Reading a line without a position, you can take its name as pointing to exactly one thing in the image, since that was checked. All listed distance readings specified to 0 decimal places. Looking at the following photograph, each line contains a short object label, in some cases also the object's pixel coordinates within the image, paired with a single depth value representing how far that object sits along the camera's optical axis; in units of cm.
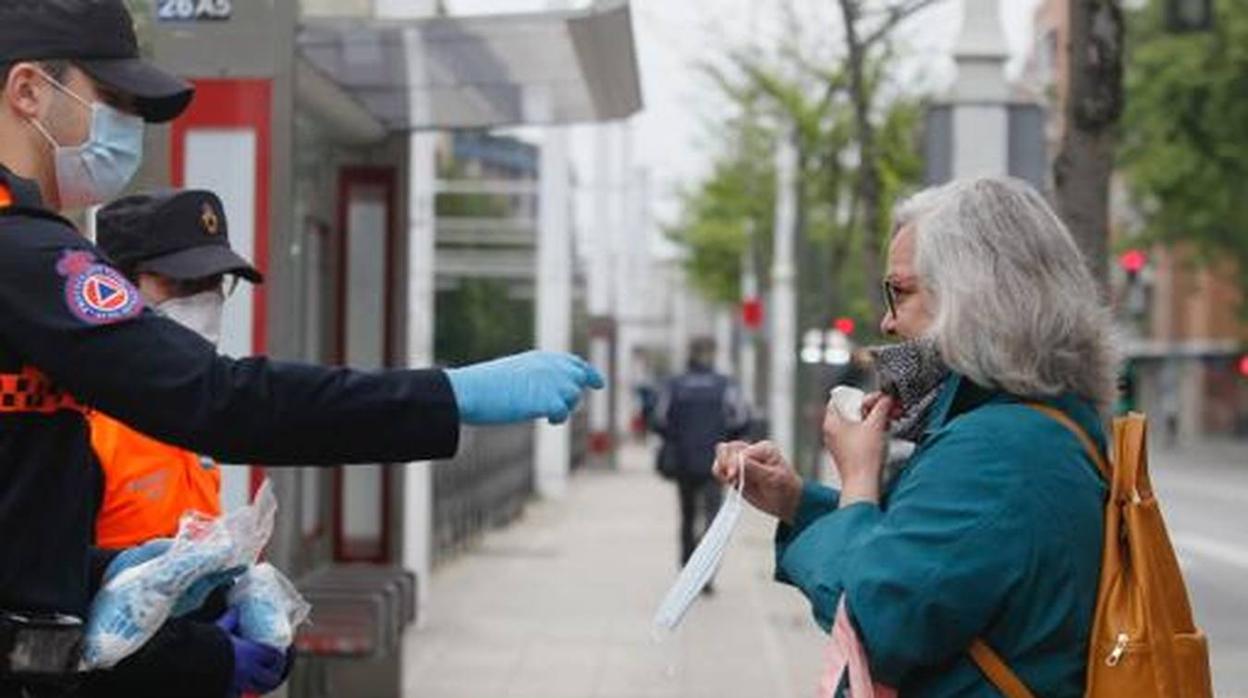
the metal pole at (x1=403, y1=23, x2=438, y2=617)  1273
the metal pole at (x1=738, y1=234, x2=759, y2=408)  3456
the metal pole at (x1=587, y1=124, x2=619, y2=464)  3303
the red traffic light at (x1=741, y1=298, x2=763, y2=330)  3142
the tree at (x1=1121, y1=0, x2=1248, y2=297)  3872
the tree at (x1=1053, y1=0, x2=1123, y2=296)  784
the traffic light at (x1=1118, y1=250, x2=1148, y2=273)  3228
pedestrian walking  1452
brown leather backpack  269
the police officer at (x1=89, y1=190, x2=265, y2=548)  345
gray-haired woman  269
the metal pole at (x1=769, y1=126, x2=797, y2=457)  2309
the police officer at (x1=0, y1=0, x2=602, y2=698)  230
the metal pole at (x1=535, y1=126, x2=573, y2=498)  2414
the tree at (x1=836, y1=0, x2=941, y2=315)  1222
